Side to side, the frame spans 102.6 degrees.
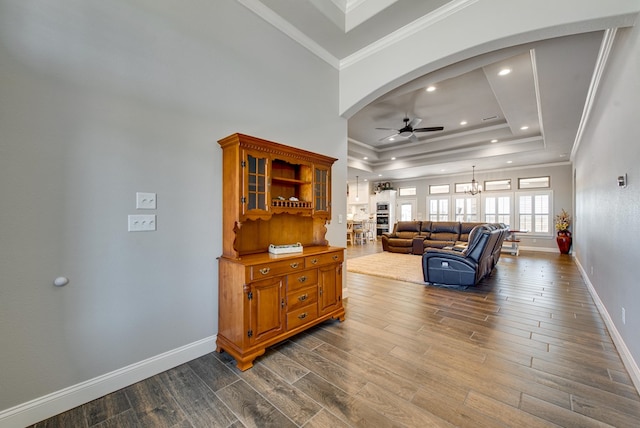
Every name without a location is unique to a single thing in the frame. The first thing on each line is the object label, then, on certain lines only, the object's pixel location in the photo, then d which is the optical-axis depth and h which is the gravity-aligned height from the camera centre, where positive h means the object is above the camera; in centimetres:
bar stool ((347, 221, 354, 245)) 1065 -80
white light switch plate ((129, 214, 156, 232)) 196 -7
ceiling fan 566 +194
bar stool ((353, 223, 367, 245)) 1077 -88
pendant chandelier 987 +100
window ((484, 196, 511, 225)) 966 +17
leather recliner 431 -83
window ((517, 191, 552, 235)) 888 +5
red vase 806 -87
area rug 515 -126
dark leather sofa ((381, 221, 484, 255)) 788 -73
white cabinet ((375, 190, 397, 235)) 1253 +18
